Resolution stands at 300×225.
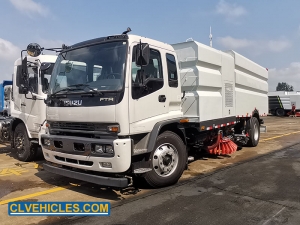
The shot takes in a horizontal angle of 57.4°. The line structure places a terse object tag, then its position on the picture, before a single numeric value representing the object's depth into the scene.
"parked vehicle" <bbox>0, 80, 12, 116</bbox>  9.04
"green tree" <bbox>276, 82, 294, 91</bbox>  113.97
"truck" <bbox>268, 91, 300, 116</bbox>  32.03
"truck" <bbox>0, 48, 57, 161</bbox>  6.59
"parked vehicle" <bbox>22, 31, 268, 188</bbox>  4.07
